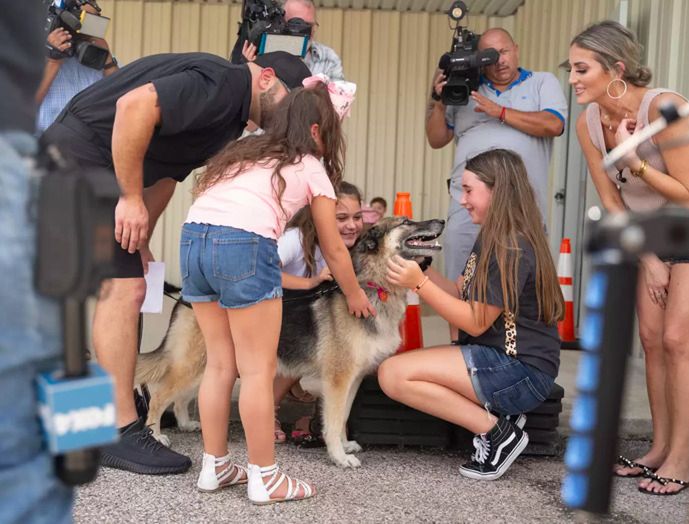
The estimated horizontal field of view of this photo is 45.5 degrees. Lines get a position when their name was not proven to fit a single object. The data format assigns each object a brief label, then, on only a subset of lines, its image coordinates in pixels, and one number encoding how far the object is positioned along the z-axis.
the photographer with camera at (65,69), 4.28
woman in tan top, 3.26
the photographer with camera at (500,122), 4.47
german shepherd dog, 3.83
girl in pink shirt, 2.94
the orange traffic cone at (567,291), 6.07
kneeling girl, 3.47
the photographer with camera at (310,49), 4.69
